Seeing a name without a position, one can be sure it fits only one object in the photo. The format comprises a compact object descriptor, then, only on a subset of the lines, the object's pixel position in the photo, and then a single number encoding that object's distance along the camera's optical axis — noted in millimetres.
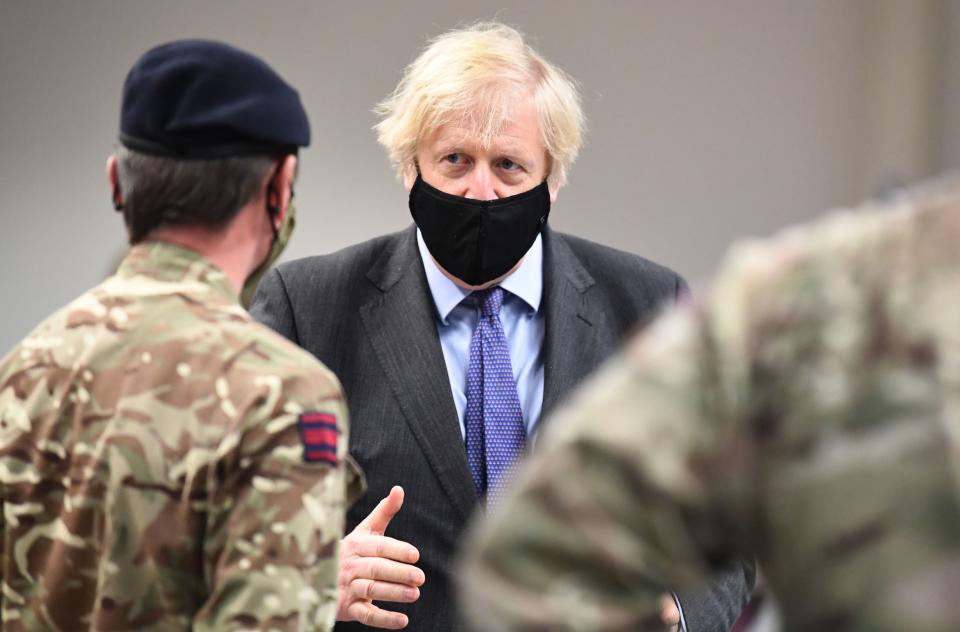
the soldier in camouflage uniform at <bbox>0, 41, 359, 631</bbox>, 5245
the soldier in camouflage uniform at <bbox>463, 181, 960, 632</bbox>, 3548
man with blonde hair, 5827
